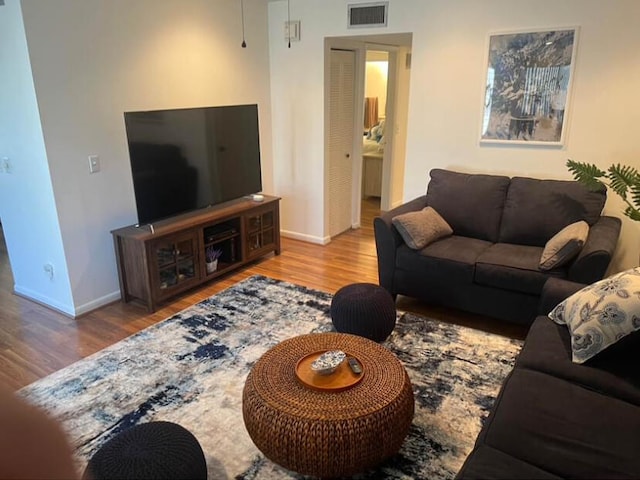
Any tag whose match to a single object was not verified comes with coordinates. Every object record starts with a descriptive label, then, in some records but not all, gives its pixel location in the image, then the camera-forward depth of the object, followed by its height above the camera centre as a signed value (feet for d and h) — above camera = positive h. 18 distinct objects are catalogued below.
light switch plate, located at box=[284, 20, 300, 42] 15.33 +2.24
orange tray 6.64 -3.85
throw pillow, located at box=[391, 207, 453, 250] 11.32 -2.97
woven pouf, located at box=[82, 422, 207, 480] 5.38 -4.02
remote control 6.95 -3.80
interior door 16.24 -1.27
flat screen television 11.28 -1.42
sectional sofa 5.10 -3.73
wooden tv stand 11.54 -3.73
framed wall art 11.79 +0.39
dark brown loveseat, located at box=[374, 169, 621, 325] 10.19 -3.33
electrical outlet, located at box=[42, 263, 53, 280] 11.66 -3.97
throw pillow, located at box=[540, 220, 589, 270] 9.68 -2.92
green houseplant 10.32 -1.69
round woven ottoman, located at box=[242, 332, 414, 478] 6.02 -3.99
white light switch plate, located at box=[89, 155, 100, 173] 11.26 -1.41
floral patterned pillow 6.63 -3.00
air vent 13.75 +2.47
